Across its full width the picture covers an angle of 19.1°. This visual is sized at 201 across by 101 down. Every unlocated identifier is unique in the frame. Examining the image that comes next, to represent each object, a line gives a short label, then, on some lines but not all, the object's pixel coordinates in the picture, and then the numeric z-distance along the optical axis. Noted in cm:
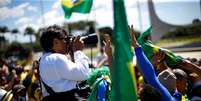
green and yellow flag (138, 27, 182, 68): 510
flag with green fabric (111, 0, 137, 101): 331
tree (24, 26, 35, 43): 5904
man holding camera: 496
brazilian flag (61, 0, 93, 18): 1268
